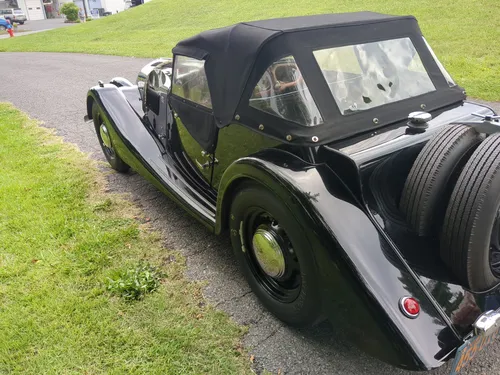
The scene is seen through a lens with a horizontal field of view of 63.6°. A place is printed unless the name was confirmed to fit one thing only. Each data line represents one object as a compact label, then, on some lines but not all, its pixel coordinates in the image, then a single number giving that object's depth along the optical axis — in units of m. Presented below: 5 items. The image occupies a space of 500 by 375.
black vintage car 1.86
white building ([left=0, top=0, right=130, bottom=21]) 53.19
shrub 36.47
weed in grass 2.87
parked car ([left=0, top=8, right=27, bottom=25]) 41.72
